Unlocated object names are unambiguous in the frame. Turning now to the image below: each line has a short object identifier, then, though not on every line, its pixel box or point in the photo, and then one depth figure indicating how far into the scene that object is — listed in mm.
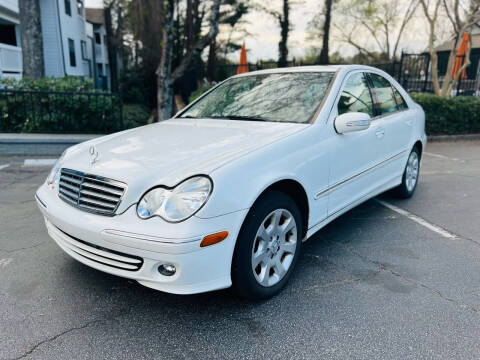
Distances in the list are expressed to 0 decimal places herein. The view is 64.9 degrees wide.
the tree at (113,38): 20266
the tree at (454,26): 9930
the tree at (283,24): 24781
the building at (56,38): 15789
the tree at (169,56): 8531
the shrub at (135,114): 8562
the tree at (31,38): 8750
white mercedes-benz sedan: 2133
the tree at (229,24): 18094
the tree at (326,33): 22562
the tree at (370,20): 23375
